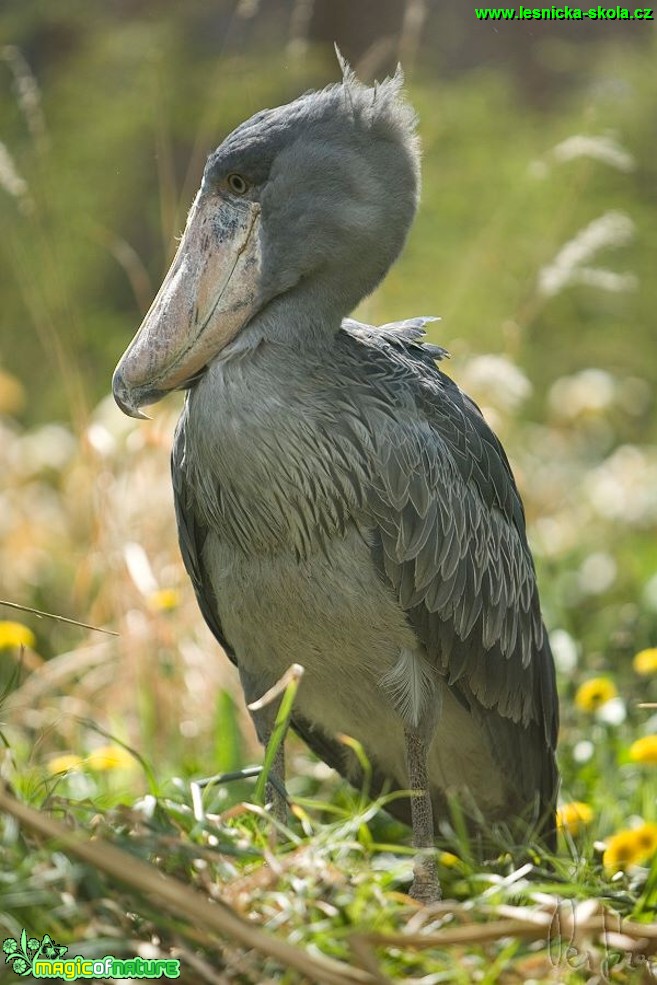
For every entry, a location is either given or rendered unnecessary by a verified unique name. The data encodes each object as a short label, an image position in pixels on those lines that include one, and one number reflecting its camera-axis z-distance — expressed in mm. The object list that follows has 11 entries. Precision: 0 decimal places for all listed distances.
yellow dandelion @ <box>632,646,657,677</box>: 8305
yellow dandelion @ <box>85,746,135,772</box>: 6963
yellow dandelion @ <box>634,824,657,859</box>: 6500
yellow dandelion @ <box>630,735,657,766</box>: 7105
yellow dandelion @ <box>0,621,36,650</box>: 8648
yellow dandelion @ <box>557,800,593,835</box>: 7184
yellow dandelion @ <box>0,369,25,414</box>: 13445
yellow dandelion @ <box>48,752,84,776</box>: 7467
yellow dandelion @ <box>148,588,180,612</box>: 9016
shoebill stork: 6086
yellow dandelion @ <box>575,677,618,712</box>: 8211
